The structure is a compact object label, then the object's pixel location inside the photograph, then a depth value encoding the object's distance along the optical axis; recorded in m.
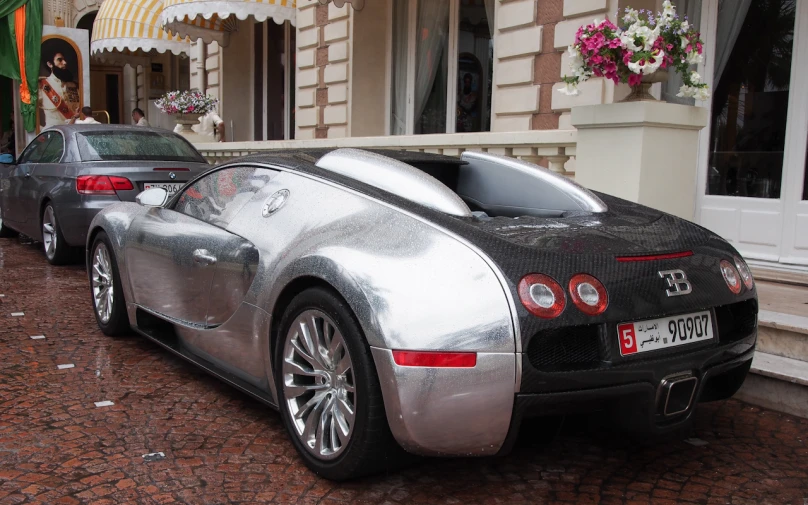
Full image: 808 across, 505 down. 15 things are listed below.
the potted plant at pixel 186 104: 13.97
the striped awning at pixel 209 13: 11.93
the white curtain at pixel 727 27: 7.05
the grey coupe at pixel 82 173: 7.59
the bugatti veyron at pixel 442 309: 2.57
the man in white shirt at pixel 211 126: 15.10
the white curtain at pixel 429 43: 11.21
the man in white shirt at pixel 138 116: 17.12
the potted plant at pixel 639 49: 5.62
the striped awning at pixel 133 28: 16.38
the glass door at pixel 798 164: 6.53
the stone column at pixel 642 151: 5.87
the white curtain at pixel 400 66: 12.04
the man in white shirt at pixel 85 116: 15.49
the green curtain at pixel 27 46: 18.84
